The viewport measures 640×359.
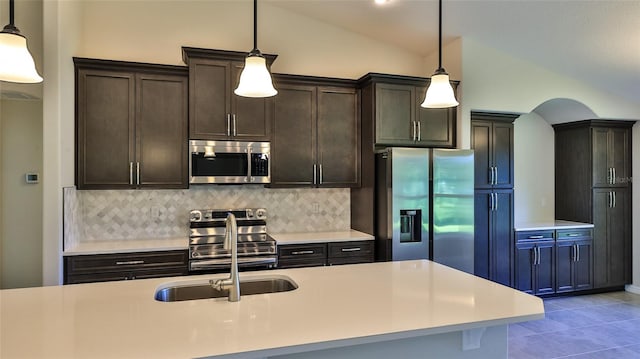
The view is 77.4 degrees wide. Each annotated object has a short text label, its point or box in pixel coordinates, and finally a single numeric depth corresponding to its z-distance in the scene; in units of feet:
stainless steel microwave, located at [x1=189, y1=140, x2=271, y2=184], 12.05
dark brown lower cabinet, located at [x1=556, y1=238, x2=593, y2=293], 15.98
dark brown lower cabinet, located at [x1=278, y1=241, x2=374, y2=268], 12.27
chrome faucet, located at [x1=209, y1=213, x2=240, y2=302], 5.93
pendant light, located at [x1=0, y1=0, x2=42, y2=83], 5.20
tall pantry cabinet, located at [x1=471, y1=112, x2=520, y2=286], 14.80
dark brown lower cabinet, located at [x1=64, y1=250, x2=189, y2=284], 10.54
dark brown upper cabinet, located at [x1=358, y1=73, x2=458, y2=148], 13.00
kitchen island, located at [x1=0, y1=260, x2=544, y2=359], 4.43
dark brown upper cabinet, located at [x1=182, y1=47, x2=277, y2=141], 11.90
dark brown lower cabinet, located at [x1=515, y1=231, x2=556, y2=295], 15.31
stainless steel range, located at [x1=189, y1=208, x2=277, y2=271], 11.32
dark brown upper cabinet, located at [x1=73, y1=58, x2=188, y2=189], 11.37
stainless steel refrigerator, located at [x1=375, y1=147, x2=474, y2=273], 12.35
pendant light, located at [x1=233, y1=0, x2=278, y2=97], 6.77
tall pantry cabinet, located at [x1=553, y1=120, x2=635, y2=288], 16.56
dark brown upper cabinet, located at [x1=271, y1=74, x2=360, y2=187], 13.05
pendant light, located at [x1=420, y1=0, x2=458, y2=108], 7.82
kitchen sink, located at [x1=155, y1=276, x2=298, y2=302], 6.86
